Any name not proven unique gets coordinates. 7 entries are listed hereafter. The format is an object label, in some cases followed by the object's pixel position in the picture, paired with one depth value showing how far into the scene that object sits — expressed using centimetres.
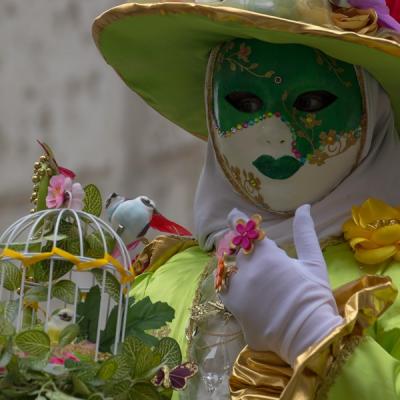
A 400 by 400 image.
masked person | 306
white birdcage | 308
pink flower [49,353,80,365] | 302
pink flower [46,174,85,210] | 314
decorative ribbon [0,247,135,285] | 307
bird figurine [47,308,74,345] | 307
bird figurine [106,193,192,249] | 331
